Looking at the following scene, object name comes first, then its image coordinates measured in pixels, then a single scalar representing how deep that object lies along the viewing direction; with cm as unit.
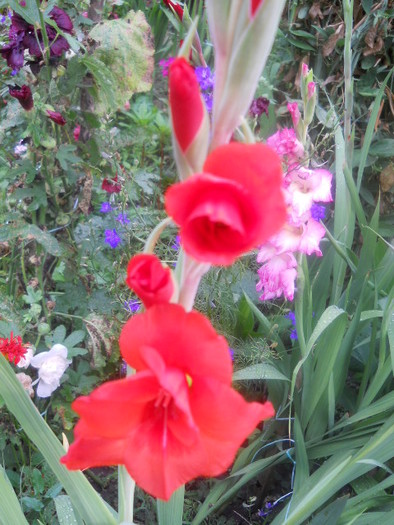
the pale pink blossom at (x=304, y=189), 118
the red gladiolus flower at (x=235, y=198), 45
